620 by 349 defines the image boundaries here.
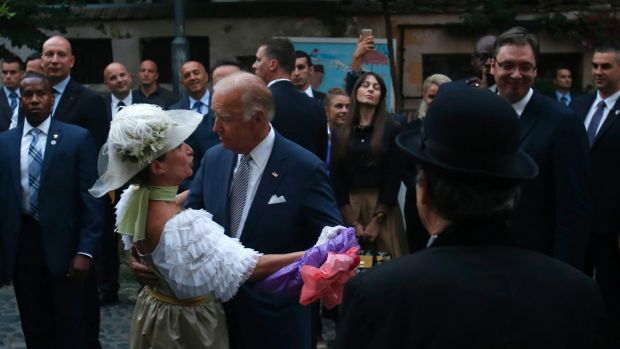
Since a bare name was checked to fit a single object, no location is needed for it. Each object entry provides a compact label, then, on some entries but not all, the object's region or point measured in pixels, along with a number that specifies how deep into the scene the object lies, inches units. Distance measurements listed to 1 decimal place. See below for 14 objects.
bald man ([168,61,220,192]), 348.7
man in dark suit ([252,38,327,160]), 266.7
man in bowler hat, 93.0
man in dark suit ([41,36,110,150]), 315.3
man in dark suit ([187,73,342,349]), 182.9
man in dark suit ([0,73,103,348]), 249.6
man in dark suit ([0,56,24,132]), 367.2
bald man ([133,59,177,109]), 448.8
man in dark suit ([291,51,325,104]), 358.6
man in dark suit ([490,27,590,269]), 197.5
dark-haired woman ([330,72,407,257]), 316.2
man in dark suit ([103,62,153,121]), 417.1
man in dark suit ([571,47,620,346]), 271.7
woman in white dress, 165.6
